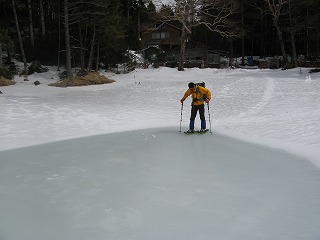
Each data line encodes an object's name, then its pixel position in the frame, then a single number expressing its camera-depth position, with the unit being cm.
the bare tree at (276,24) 3752
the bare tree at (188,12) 3575
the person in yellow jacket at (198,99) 1027
